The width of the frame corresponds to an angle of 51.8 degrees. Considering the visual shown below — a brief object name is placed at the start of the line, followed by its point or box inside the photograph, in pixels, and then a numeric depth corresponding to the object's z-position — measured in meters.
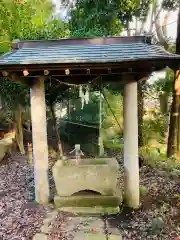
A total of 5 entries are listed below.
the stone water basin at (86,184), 3.11
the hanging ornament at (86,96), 3.27
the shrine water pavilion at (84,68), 2.75
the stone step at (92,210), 3.07
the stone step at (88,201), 3.14
